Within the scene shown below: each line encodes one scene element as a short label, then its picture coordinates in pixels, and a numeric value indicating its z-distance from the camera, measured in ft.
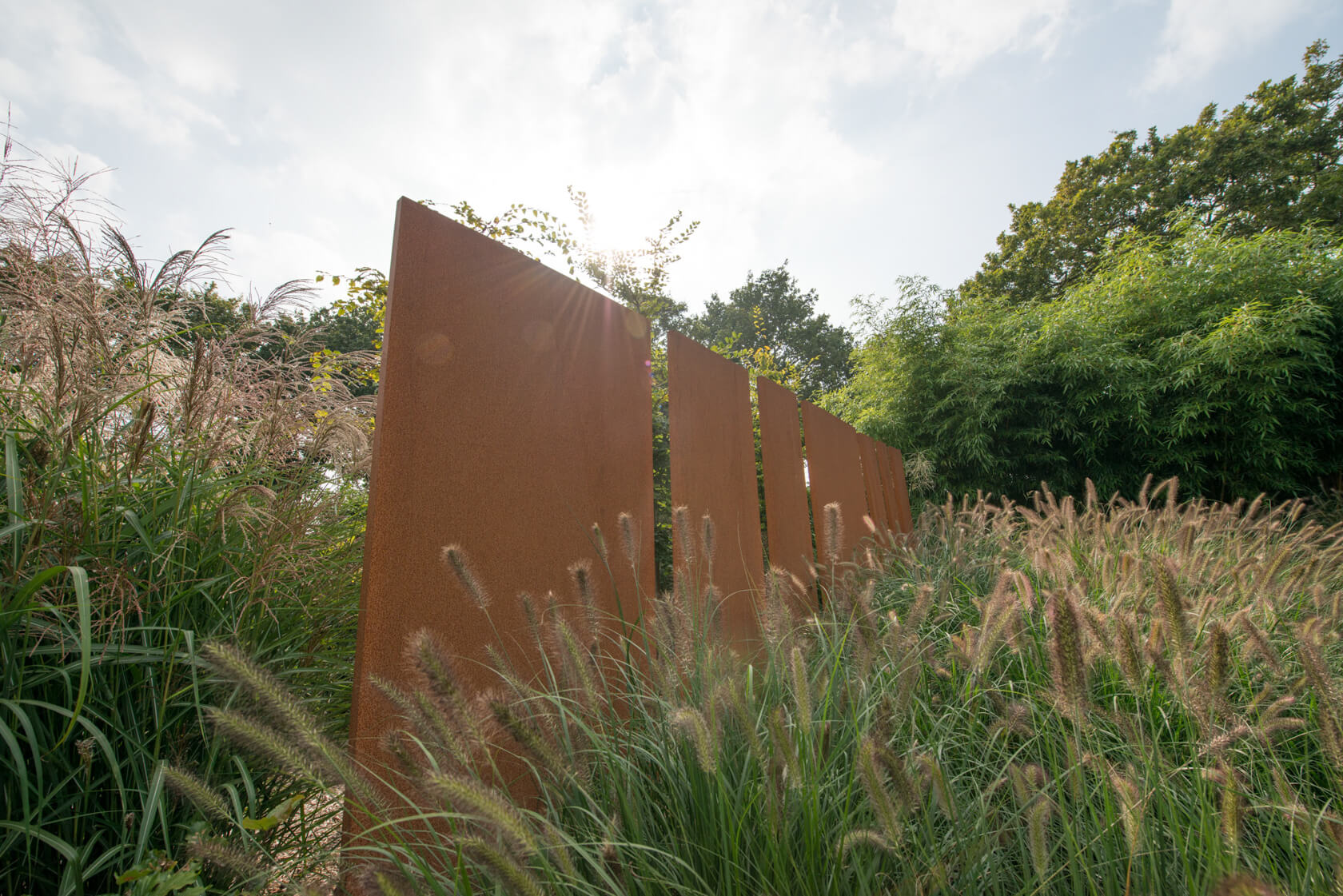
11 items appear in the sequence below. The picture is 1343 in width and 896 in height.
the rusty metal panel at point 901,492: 21.29
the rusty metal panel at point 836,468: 11.18
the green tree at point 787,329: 75.92
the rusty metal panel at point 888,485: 19.31
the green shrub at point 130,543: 2.93
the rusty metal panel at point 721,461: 6.73
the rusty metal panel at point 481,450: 3.58
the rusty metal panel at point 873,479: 16.52
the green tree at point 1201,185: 43.57
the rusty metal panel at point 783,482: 8.58
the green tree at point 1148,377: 20.31
